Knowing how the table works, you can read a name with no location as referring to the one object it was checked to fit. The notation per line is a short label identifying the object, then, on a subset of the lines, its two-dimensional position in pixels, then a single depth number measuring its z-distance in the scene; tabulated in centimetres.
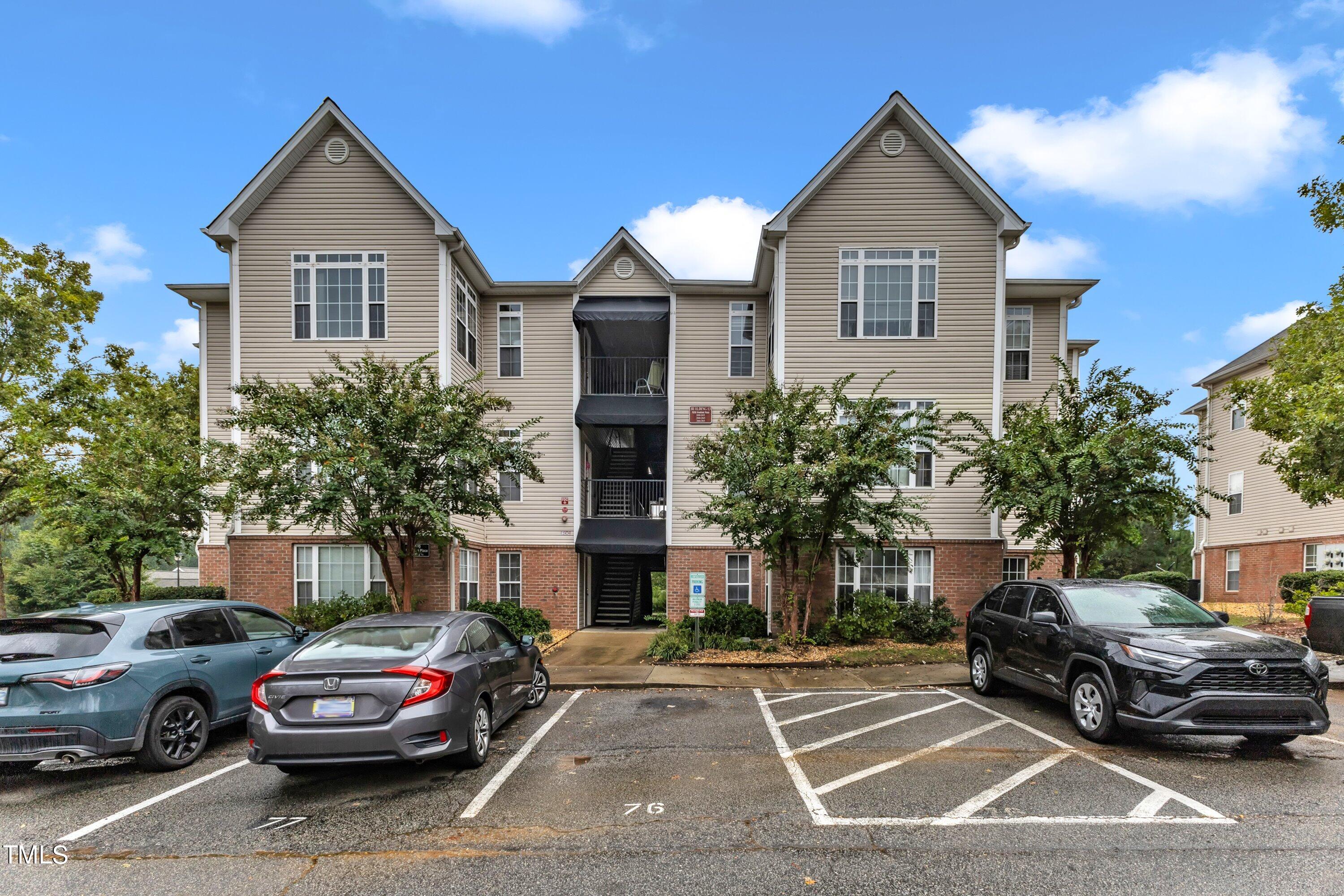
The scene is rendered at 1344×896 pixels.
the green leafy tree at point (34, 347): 1697
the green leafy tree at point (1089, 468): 1238
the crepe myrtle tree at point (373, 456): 1110
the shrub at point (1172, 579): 2230
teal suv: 600
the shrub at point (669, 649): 1255
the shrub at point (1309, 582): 1847
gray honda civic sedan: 574
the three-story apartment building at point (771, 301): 1559
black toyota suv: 647
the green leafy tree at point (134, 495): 1303
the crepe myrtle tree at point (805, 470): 1208
